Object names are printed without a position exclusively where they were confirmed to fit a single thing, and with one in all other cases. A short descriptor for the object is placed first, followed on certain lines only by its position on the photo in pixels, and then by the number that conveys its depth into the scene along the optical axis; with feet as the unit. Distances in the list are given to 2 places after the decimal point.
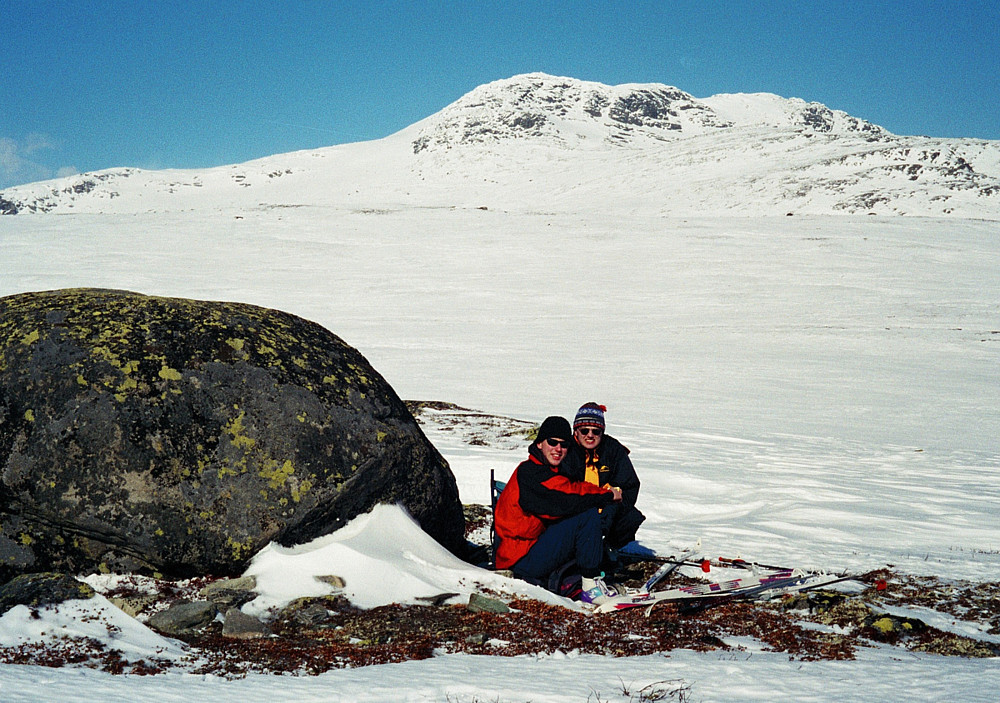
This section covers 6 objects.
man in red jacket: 19.15
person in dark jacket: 21.90
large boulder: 17.08
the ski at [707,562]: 20.21
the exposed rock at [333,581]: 17.22
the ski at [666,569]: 19.63
